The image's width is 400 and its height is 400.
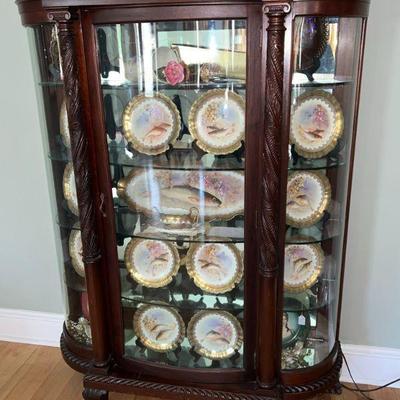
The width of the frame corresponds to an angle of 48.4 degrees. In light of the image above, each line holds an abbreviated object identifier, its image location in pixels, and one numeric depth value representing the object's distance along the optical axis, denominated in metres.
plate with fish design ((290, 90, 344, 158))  1.37
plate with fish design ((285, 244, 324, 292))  1.54
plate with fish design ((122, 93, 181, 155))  1.44
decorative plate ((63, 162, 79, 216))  1.63
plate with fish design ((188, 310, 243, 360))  1.62
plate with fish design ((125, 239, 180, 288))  1.61
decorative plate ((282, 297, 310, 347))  1.61
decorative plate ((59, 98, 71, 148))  1.55
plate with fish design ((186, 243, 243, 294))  1.55
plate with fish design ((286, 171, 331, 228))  1.45
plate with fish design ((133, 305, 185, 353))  1.68
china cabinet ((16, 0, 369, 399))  1.28
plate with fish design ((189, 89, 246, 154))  1.38
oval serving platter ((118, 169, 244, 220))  1.49
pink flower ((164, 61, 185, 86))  1.40
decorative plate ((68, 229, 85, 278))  1.72
